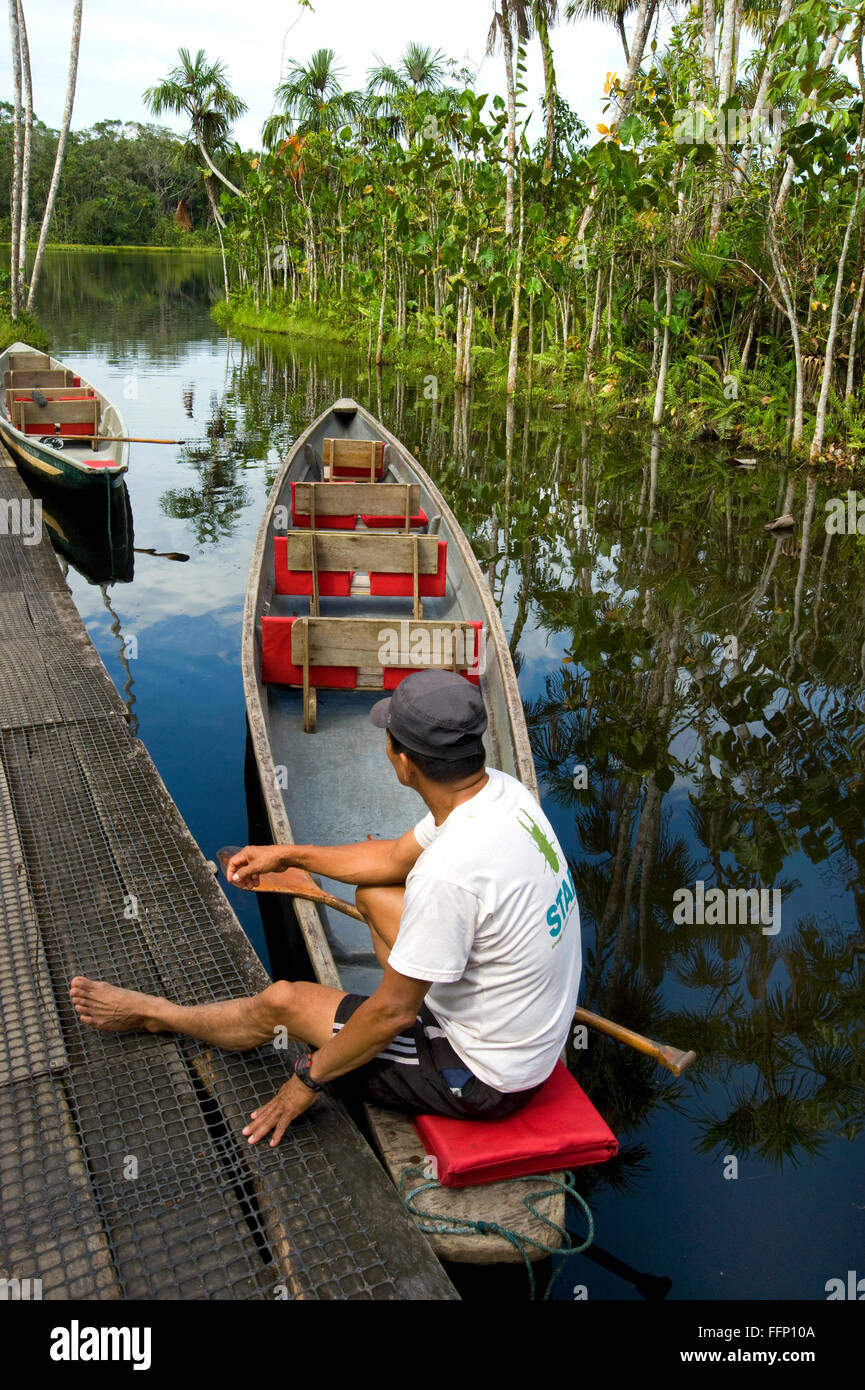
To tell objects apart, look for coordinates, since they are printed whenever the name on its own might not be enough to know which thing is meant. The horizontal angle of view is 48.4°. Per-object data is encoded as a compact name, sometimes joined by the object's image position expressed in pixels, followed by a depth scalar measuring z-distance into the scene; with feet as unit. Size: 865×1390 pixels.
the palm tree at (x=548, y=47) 63.00
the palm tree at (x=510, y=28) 69.62
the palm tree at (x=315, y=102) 116.16
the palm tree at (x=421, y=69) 131.85
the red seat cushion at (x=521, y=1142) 8.71
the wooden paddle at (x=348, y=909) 10.45
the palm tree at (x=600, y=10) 84.38
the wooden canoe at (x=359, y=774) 8.75
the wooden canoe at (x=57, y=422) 33.78
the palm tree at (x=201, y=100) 133.39
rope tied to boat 8.41
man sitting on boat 7.88
